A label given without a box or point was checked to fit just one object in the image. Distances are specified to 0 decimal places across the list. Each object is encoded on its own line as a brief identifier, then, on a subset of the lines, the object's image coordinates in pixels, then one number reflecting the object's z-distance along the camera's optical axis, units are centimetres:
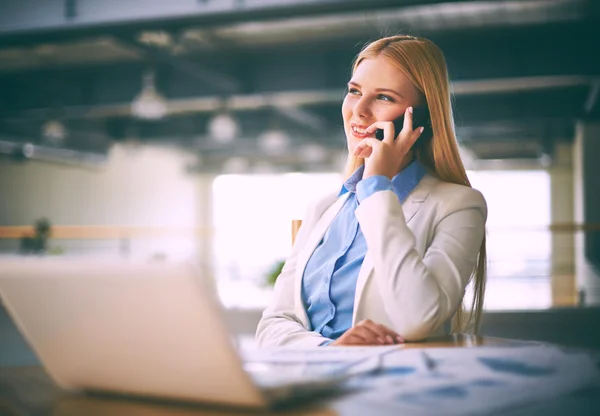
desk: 67
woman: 124
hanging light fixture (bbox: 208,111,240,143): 841
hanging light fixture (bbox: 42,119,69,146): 923
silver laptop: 63
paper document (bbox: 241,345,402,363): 93
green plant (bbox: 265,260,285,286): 571
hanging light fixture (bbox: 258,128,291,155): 1009
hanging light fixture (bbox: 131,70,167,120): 658
